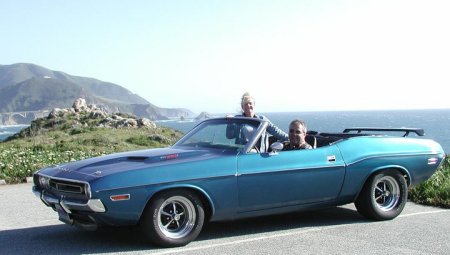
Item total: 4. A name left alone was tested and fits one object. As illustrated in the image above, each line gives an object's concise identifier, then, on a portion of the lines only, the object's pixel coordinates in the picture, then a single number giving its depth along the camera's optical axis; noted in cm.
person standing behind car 694
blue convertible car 571
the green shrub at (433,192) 878
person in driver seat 709
